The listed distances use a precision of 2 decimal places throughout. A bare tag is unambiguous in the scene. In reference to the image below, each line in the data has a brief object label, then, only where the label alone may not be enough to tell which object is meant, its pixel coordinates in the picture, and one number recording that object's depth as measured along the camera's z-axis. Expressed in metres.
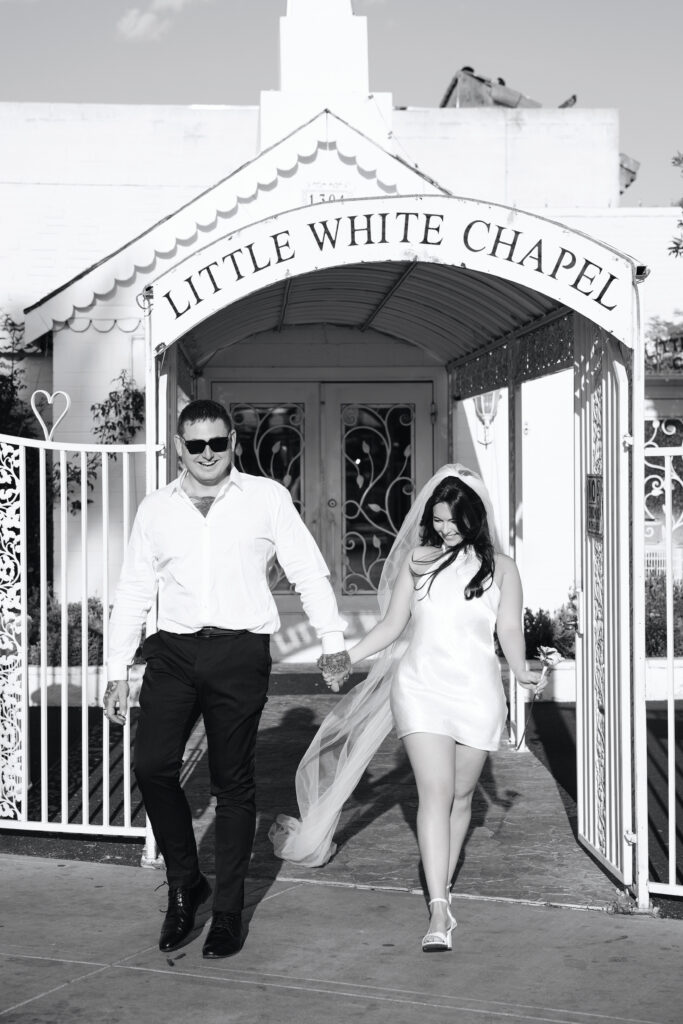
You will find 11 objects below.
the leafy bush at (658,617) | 11.34
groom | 4.87
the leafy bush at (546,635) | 11.26
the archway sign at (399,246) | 5.77
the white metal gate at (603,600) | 5.73
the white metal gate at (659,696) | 5.61
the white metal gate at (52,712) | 6.47
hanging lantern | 10.82
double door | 12.37
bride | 5.04
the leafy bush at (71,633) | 10.74
